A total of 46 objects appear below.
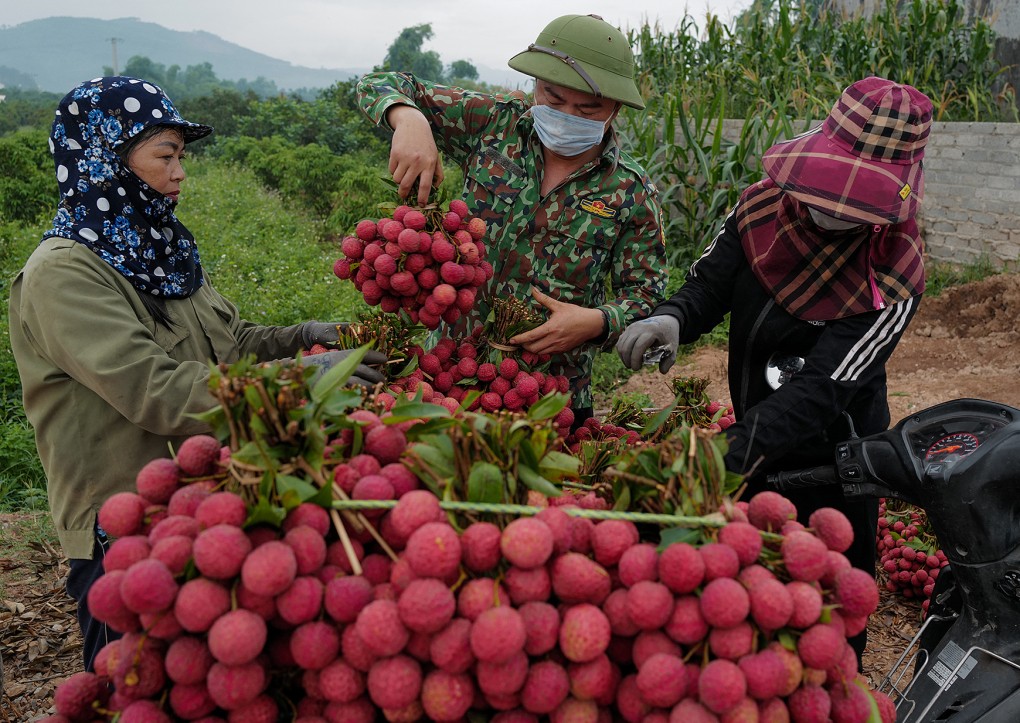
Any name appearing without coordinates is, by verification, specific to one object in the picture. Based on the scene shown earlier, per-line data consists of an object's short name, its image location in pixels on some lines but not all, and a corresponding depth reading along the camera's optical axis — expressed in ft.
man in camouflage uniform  7.79
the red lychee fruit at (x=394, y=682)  3.53
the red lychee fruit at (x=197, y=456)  4.15
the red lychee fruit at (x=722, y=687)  3.45
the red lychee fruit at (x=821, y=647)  3.66
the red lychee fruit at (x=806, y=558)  3.82
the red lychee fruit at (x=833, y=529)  4.17
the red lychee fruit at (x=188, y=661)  3.56
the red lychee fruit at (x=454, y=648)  3.53
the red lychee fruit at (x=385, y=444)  4.41
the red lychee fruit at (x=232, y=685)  3.50
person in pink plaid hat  5.91
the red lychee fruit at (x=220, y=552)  3.52
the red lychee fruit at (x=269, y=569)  3.47
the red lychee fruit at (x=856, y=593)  3.87
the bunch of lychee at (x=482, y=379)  7.31
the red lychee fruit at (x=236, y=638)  3.42
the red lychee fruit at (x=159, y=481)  4.10
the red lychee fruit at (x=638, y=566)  3.75
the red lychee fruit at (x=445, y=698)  3.57
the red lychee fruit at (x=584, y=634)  3.57
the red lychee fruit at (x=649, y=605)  3.60
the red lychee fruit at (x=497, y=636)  3.42
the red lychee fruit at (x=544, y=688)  3.58
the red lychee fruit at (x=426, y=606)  3.48
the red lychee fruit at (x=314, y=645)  3.59
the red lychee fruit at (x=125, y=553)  3.73
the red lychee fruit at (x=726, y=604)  3.56
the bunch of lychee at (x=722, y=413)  8.25
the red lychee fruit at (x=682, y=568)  3.66
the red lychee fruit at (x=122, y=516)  3.95
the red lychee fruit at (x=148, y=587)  3.46
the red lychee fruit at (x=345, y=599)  3.65
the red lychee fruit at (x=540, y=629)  3.61
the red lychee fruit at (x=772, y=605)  3.61
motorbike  5.24
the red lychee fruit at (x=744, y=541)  3.81
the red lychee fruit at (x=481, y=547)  3.72
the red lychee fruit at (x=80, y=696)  4.10
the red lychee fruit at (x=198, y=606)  3.49
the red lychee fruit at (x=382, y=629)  3.51
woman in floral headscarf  5.52
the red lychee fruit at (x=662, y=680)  3.51
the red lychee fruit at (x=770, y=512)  4.23
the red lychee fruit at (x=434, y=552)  3.59
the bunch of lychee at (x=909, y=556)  10.68
